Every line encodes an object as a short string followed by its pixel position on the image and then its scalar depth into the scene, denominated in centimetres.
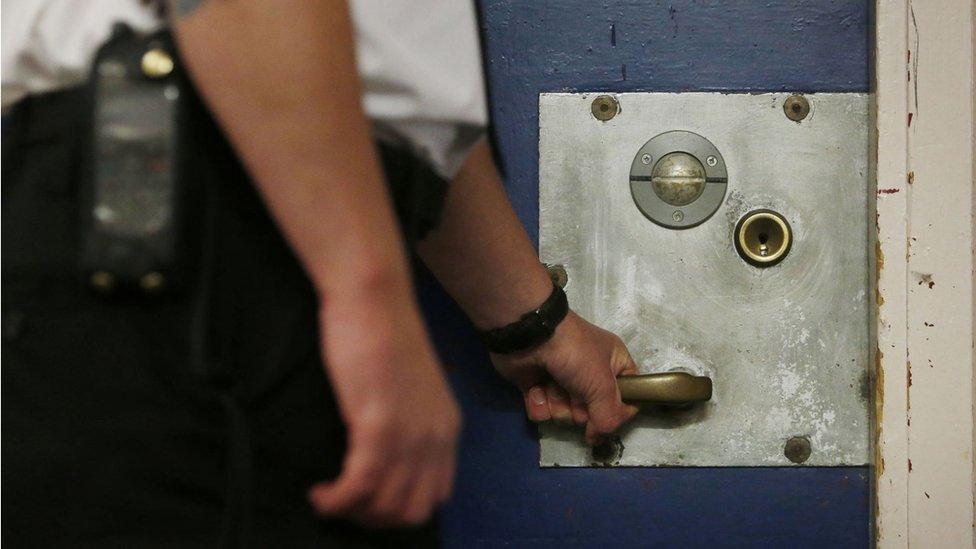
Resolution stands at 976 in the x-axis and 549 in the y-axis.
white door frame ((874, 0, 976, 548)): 361
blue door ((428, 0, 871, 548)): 364
